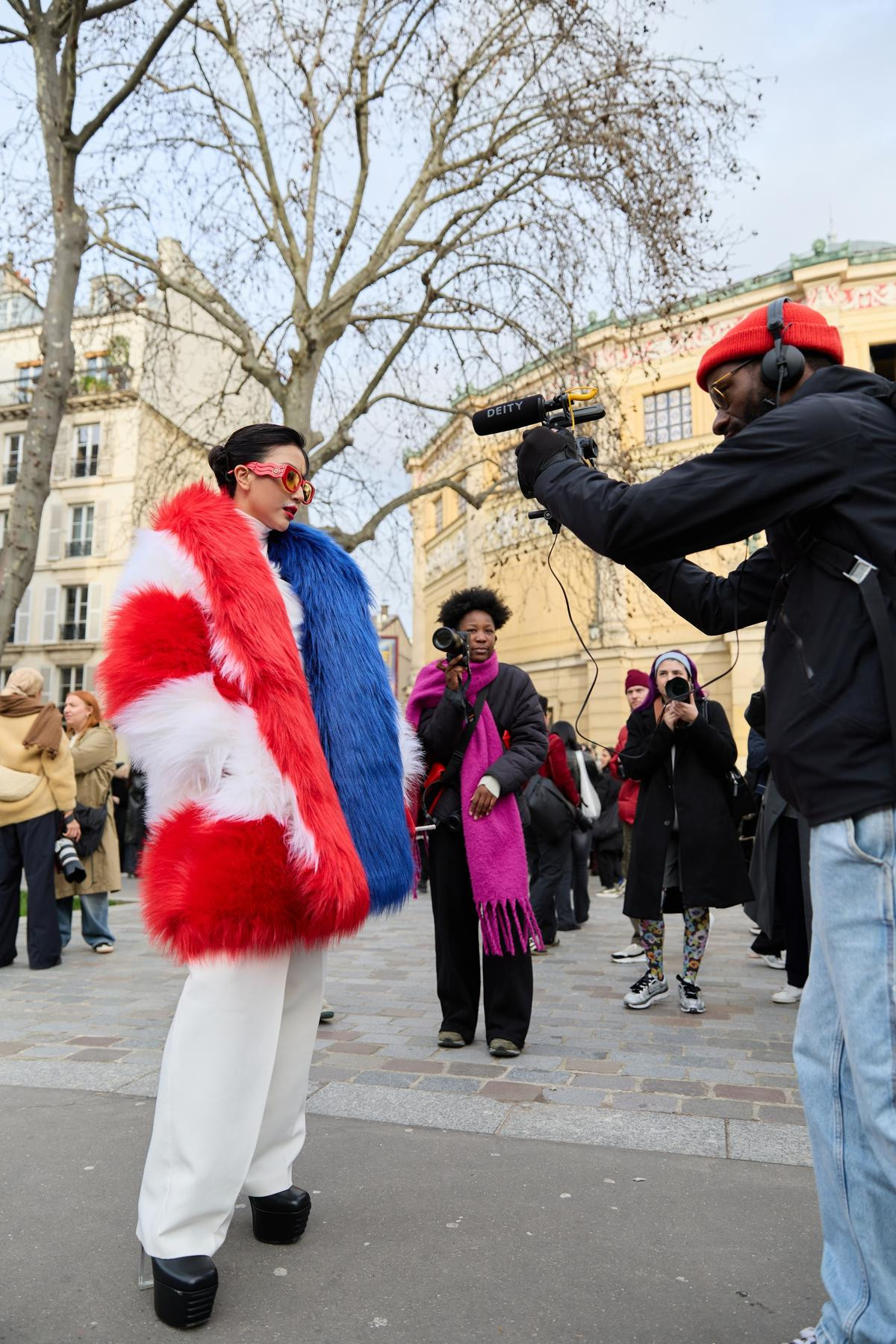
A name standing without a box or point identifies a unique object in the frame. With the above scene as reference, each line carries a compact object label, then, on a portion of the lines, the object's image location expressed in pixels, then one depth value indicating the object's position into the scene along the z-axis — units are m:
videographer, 1.70
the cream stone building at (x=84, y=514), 34.34
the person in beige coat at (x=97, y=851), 7.88
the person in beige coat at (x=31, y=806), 7.08
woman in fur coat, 2.29
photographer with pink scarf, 4.62
